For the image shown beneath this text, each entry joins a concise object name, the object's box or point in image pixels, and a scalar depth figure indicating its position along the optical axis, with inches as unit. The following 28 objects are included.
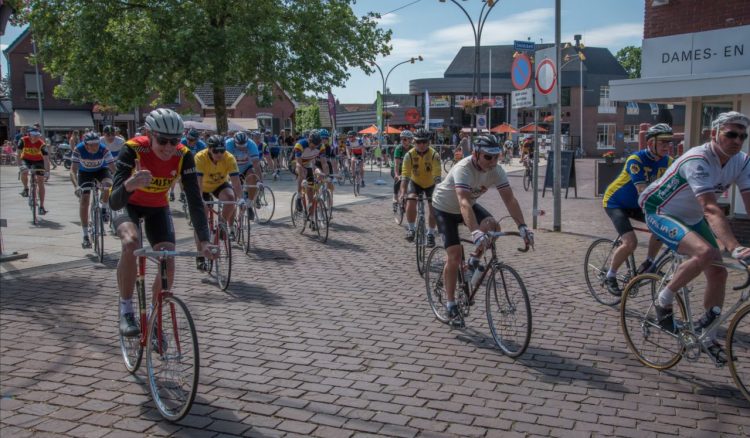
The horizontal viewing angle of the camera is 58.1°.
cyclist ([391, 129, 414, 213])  537.0
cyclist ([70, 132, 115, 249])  417.7
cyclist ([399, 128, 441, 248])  395.5
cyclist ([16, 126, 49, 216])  560.4
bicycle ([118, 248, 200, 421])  160.1
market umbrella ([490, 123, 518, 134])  2357.3
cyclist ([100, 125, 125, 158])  492.4
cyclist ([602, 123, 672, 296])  269.0
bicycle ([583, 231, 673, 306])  286.8
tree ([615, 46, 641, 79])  4133.9
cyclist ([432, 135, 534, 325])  220.5
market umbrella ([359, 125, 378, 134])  1931.6
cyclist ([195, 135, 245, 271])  353.7
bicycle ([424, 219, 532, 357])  210.7
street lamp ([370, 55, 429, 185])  1680.2
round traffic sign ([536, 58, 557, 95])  480.1
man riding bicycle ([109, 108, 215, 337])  179.2
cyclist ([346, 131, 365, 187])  860.9
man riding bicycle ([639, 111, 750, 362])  180.7
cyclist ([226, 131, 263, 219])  463.5
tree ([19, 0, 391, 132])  978.1
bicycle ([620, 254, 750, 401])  174.4
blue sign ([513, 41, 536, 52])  525.7
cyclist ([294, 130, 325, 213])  495.1
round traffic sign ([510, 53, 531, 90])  487.2
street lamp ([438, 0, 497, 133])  1177.9
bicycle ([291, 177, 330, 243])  468.8
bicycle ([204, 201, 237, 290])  316.2
